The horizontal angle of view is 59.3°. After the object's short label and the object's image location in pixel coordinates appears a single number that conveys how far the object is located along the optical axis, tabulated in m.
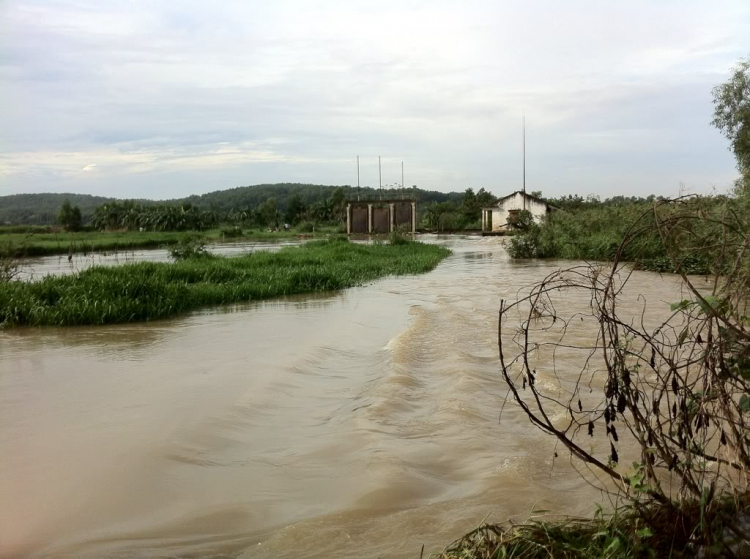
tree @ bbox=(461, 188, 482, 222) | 64.00
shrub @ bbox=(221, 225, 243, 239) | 53.94
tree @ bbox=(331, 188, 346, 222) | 71.77
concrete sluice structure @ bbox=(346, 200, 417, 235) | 50.72
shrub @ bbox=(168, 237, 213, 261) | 21.42
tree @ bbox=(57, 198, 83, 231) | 61.28
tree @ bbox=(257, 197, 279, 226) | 75.38
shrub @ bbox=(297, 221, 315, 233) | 64.85
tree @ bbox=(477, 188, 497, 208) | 66.56
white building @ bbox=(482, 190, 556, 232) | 45.48
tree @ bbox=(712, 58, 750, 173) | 29.56
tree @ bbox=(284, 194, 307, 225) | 78.62
